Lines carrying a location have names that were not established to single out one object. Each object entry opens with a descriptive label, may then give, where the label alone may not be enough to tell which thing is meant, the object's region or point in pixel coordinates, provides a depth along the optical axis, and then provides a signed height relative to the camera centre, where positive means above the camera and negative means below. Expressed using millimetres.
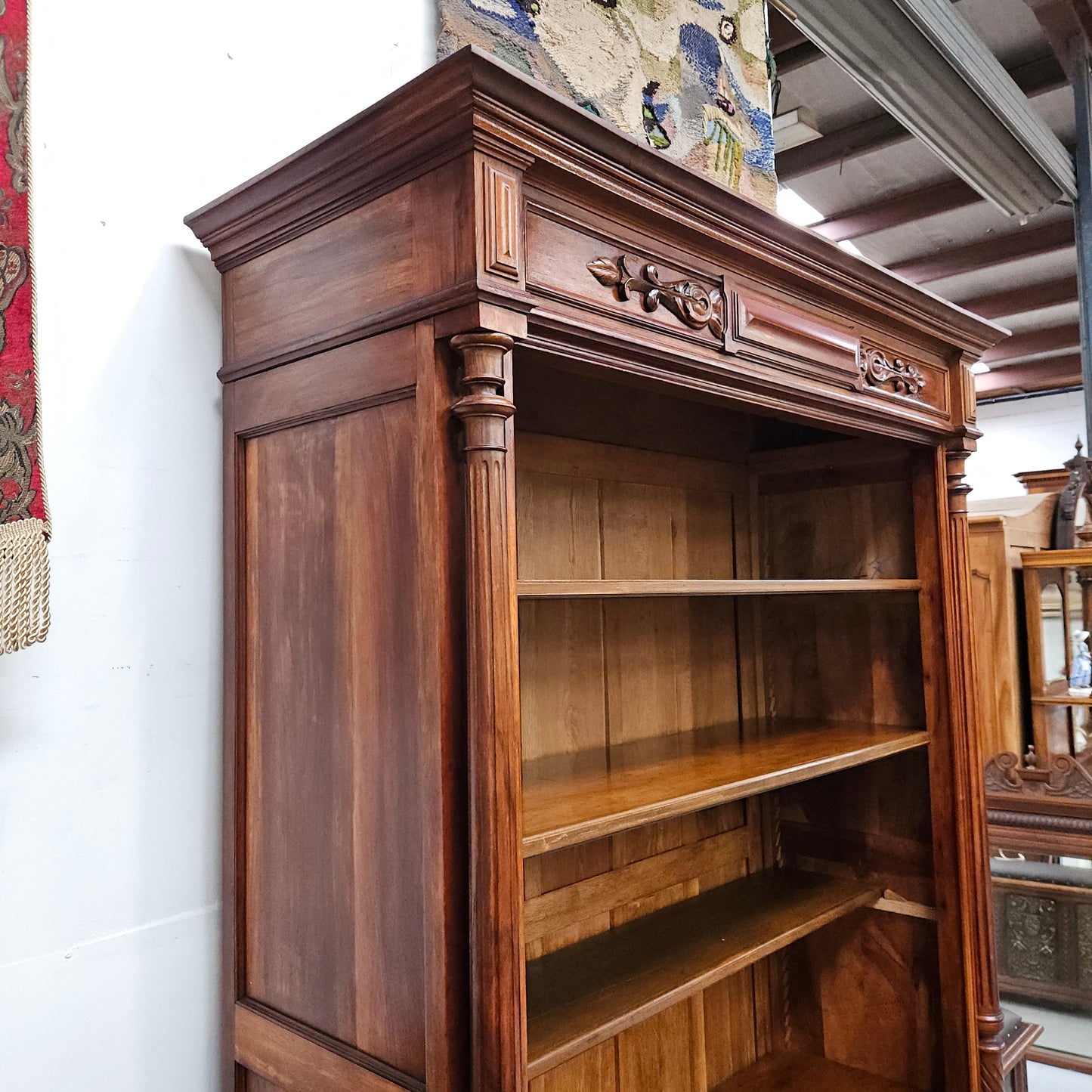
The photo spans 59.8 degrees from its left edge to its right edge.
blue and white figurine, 3373 -242
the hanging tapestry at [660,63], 1461 +944
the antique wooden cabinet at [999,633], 3395 -111
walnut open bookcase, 954 -30
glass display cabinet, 3258 -181
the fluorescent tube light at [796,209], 3857 +1670
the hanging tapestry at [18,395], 974 +247
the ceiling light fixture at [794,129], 3252 +1680
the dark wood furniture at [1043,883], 2691 -853
